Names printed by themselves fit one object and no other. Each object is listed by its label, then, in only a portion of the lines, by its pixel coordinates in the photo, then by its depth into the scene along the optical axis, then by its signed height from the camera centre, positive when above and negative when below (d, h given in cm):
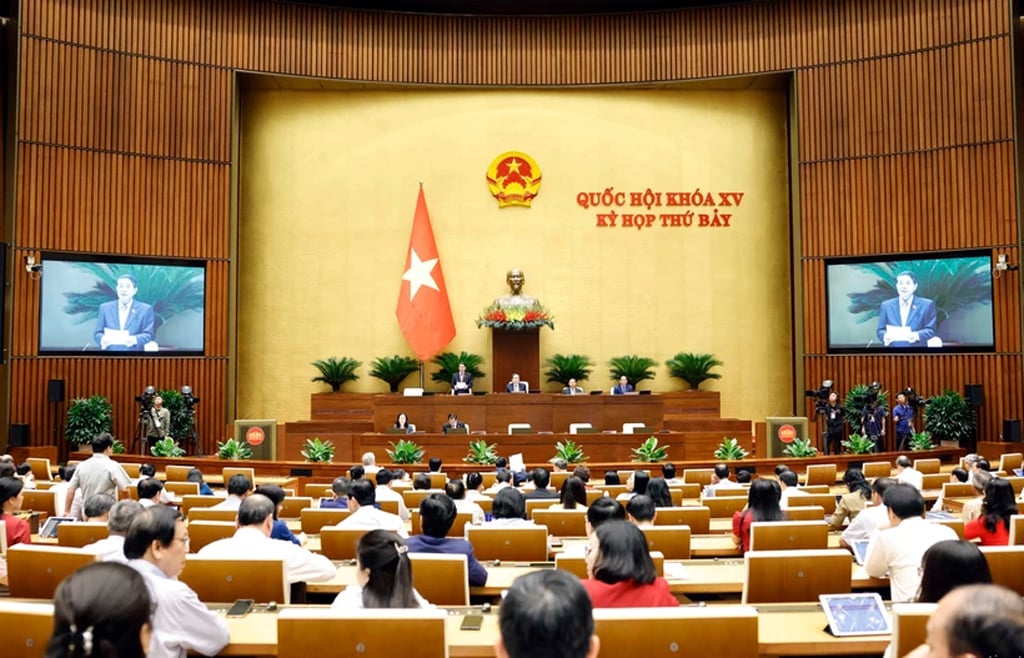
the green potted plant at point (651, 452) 1106 -113
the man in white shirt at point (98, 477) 627 -78
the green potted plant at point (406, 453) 1090 -110
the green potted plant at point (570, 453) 1104 -113
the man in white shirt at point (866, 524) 457 -86
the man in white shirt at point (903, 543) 338 -72
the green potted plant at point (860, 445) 1184 -115
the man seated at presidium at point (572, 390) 1353 -40
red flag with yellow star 1497 +113
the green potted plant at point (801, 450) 1146 -117
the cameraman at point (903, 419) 1298 -87
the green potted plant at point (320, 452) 1103 -108
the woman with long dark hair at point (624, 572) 260 -63
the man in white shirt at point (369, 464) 845 -95
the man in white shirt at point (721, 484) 723 -104
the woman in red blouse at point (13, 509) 435 -75
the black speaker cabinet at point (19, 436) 1249 -93
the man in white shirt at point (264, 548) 357 -76
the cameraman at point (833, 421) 1309 -90
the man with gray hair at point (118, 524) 343 -62
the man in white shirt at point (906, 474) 734 -97
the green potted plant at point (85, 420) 1282 -75
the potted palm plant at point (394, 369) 1505 -4
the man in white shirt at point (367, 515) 466 -81
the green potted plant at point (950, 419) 1288 -87
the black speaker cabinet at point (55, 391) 1282 -30
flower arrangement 1437 +79
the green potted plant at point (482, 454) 1077 -111
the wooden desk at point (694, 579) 356 -93
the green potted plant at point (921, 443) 1238 -118
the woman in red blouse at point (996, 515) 414 -75
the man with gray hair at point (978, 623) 152 -47
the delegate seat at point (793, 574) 328 -81
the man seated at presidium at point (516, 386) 1369 -33
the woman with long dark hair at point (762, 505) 455 -75
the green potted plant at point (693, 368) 1508 -8
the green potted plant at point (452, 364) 1490 +4
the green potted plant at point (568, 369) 1501 -7
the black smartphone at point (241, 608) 298 -84
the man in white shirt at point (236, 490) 551 -78
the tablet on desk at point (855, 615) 272 -81
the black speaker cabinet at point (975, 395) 1303 -53
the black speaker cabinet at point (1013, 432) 1261 -106
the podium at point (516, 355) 1514 +19
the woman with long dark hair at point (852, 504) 571 -94
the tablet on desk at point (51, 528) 488 -89
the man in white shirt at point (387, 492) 597 -89
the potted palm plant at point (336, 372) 1499 -7
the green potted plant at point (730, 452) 1132 -117
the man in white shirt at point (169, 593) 250 -66
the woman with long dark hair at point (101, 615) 156 -45
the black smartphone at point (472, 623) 284 -86
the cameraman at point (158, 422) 1288 -78
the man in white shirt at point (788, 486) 640 -93
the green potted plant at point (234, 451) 1155 -111
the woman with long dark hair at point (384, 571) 260 -62
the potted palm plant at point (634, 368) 1498 -6
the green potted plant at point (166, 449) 1193 -111
